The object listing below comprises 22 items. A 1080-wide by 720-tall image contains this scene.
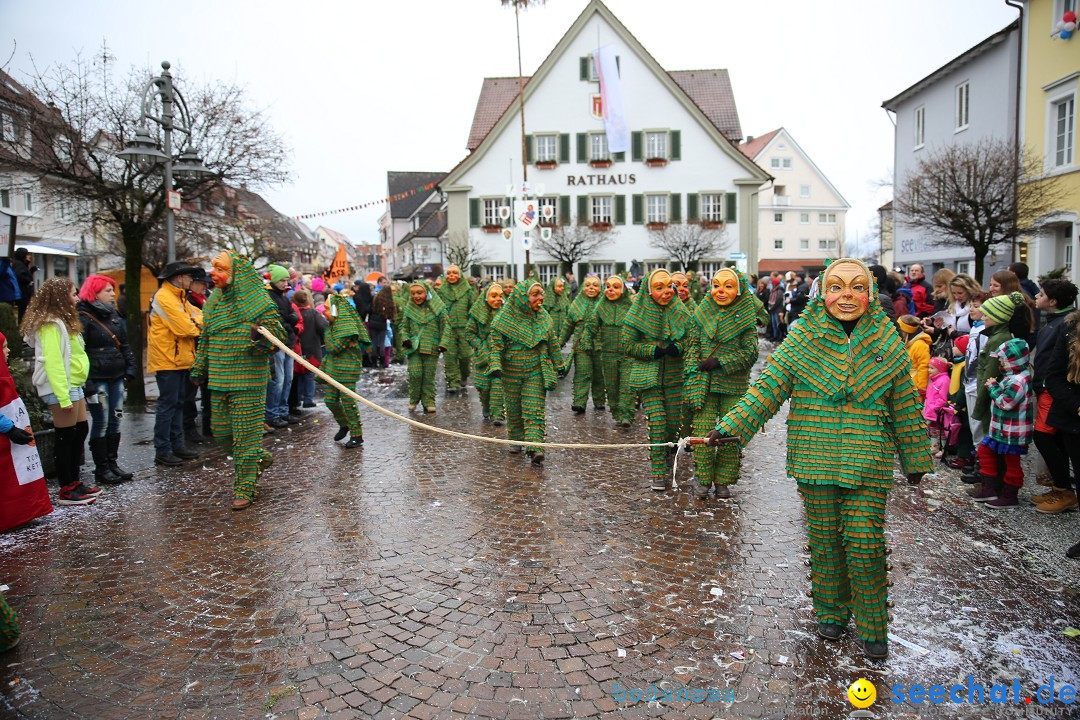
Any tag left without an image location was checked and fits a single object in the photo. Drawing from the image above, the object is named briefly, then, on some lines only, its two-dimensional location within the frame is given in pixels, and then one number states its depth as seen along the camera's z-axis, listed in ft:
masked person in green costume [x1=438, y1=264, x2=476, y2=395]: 41.50
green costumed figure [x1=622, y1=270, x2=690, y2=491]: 22.70
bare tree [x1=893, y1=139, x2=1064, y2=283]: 51.75
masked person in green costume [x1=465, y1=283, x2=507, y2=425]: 31.55
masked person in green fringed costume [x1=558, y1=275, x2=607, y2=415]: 36.61
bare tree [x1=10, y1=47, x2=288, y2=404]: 37.06
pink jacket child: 25.62
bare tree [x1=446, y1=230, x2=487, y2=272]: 113.69
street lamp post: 32.96
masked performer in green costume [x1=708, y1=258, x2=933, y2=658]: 12.38
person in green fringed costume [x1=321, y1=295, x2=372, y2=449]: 29.30
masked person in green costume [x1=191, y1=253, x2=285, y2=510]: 21.53
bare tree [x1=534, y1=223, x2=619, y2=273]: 111.65
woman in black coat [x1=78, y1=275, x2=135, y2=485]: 23.53
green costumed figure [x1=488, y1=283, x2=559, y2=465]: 26.27
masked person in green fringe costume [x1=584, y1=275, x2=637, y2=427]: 32.78
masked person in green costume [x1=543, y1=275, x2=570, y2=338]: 43.11
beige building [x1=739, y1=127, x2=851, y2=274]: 202.80
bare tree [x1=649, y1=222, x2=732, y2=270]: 112.16
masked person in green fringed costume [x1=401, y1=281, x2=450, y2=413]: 36.24
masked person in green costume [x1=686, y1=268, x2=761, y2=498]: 21.40
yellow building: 59.36
